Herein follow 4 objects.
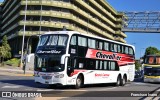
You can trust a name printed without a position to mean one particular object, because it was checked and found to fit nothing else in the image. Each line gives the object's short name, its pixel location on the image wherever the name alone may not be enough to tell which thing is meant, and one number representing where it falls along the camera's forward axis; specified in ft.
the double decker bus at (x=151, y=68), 82.08
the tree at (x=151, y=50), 304.91
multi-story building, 161.12
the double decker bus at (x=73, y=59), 44.59
